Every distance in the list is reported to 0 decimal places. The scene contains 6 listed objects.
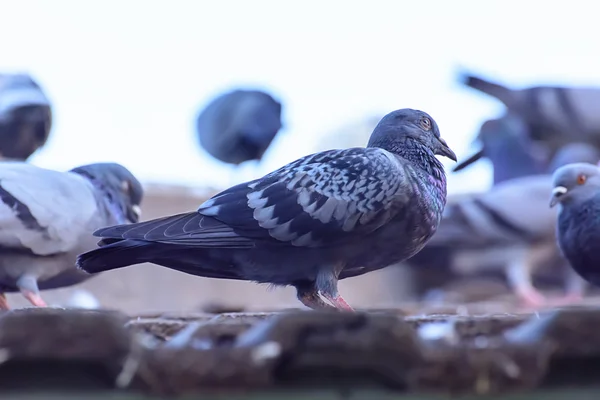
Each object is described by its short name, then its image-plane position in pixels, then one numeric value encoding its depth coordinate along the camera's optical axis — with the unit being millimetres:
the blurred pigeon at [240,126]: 21703
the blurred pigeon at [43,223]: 8102
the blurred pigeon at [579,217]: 8273
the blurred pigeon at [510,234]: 18672
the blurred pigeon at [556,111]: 24609
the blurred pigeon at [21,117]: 13156
